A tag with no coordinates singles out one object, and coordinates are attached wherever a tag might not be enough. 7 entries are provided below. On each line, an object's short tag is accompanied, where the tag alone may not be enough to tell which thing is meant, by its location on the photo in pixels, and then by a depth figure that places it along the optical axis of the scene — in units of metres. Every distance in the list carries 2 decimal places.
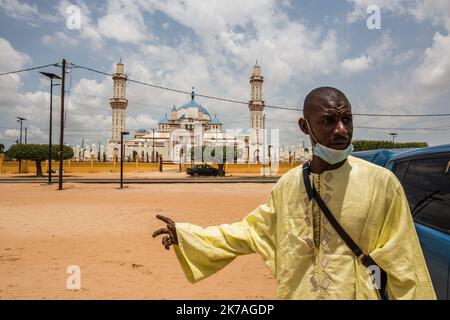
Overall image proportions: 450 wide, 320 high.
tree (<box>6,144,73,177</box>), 36.94
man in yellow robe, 1.43
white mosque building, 80.44
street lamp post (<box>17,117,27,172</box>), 53.72
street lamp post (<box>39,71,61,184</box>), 22.17
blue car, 2.26
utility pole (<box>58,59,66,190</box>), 21.28
